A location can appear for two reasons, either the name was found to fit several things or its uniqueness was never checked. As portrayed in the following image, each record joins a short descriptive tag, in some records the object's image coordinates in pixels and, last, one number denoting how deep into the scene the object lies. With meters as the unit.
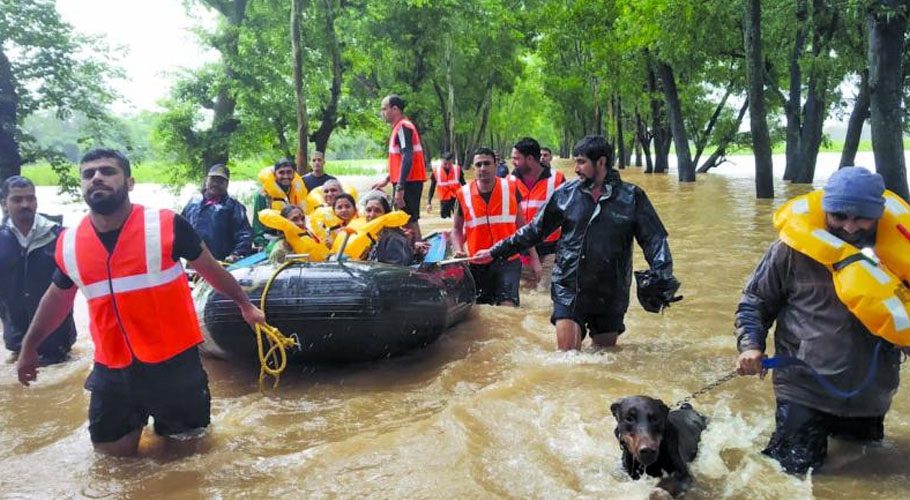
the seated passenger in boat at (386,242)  5.98
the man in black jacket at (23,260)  5.96
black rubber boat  4.85
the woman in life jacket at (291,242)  5.94
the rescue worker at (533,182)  7.00
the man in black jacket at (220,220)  7.15
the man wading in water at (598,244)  4.81
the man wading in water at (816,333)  3.04
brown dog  2.93
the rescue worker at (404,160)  7.56
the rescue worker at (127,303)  3.43
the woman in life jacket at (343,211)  6.79
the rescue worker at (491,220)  6.79
